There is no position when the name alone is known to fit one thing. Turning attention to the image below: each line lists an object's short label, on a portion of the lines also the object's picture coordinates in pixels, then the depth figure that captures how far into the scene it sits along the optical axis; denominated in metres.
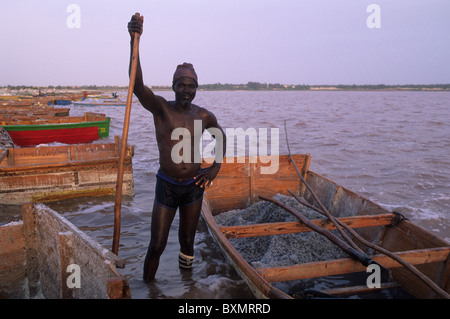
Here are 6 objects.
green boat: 13.24
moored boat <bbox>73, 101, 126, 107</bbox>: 39.75
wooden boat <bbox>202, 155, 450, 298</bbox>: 3.18
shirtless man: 3.25
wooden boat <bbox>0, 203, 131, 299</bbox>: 2.42
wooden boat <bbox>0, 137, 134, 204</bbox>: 6.43
